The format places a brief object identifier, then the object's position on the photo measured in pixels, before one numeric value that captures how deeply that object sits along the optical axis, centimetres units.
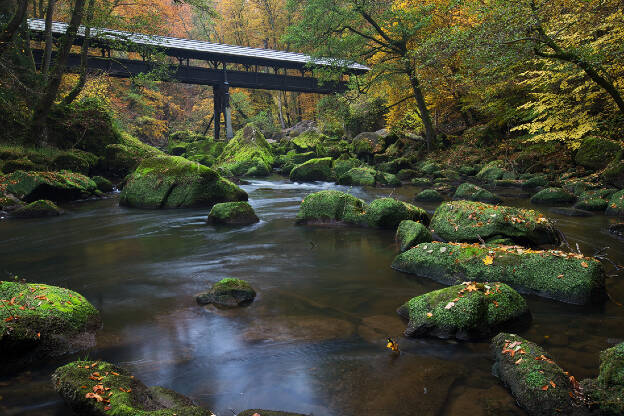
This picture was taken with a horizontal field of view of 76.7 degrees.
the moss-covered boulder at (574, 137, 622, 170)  1076
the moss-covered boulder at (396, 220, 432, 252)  625
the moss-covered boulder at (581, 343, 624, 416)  243
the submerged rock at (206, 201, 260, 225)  885
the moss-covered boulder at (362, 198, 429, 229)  793
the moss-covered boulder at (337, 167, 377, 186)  1495
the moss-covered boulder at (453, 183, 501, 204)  1043
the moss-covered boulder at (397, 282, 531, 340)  359
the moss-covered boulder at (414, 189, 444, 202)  1133
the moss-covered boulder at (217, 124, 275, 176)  1889
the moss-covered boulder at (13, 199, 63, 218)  927
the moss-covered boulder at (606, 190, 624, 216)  846
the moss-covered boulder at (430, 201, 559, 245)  601
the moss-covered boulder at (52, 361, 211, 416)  240
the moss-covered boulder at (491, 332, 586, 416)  252
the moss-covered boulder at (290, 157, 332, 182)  1650
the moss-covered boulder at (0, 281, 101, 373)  312
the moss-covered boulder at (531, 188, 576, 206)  1020
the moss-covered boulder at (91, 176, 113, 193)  1299
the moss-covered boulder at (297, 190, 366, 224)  842
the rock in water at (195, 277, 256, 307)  463
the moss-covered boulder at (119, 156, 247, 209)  1059
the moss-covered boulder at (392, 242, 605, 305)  432
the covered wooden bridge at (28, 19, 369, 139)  2055
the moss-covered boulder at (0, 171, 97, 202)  1006
